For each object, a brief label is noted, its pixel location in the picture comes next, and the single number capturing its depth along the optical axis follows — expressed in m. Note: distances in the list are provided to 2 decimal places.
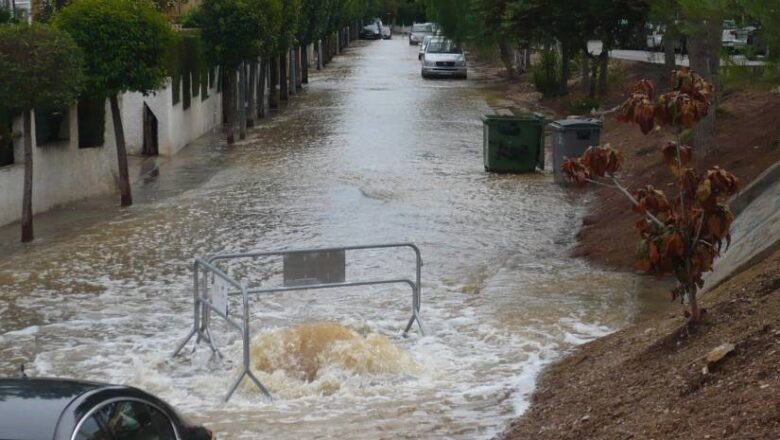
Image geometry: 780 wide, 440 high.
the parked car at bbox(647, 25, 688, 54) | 39.59
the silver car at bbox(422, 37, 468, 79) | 52.53
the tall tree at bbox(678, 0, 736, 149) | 12.82
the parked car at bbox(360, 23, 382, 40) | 102.25
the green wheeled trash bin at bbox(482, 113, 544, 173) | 22.95
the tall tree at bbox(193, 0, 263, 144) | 27.39
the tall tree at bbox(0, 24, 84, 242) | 15.96
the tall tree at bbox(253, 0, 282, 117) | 28.31
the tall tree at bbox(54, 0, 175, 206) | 18.84
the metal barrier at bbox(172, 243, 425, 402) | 10.70
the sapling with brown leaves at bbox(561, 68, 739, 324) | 8.48
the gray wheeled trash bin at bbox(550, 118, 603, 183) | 21.39
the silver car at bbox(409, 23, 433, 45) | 86.56
